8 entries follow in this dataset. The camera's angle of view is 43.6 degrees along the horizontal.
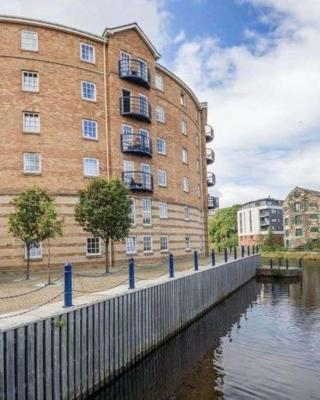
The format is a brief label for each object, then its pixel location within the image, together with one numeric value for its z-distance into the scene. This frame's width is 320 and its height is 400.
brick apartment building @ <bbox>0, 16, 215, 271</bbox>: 27.83
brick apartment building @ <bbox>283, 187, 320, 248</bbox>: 84.69
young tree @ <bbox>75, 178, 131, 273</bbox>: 24.58
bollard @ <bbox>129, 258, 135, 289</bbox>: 13.64
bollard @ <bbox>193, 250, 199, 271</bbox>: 20.82
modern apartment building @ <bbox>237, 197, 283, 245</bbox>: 105.88
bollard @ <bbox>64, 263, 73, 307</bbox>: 10.24
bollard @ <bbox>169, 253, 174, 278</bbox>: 17.28
